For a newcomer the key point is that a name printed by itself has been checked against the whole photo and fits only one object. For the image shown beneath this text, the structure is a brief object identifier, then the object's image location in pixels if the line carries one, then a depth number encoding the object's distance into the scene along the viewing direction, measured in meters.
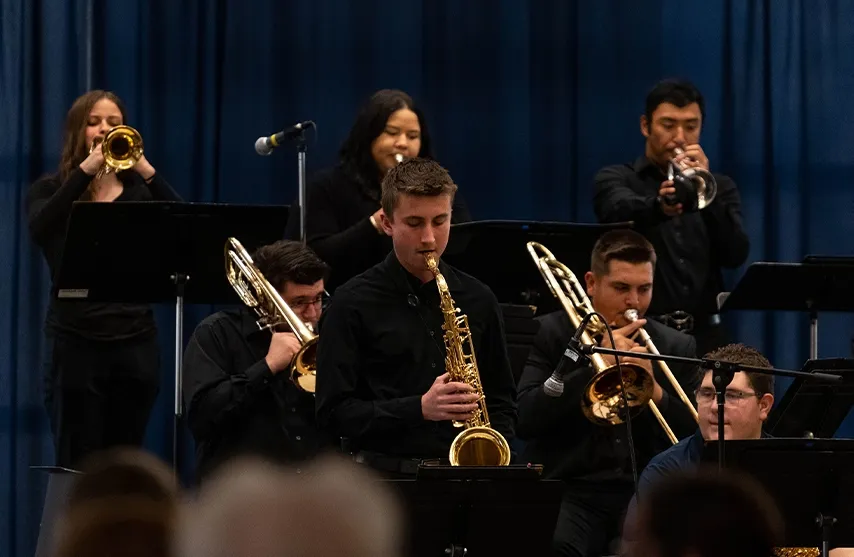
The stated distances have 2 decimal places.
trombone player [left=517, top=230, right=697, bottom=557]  11.21
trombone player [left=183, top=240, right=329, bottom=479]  10.82
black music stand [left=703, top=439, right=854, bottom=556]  8.52
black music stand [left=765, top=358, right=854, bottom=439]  9.81
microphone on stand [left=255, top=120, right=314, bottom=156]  13.02
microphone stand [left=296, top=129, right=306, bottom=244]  12.73
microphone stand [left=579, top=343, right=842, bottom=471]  8.68
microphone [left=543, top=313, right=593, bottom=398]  9.23
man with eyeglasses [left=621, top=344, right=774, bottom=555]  9.89
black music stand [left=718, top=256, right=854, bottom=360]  12.18
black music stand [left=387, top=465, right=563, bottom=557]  7.78
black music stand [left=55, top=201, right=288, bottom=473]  11.17
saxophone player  8.90
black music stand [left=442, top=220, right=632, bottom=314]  11.55
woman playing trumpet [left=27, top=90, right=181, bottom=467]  12.37
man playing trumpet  12.90
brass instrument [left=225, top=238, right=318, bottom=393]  10.66
